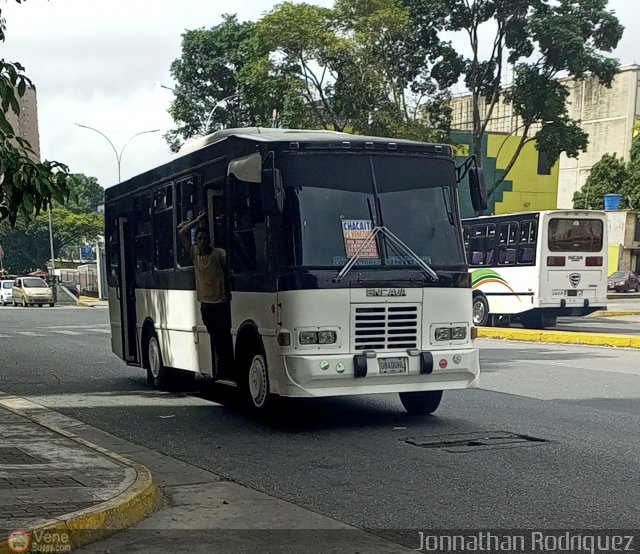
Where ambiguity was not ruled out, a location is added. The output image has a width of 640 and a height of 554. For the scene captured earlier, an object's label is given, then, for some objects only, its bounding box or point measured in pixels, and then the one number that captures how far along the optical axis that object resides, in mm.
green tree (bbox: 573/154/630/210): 63656
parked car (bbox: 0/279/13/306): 56250
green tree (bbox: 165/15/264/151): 49719
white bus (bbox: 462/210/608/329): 23531
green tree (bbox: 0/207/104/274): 81938
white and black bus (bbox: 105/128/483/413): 8789
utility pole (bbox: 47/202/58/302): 53712
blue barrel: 58781
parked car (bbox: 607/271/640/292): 53875
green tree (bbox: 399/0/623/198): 33156
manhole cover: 8258
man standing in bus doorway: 10148
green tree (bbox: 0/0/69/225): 5472
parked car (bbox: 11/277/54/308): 51844
